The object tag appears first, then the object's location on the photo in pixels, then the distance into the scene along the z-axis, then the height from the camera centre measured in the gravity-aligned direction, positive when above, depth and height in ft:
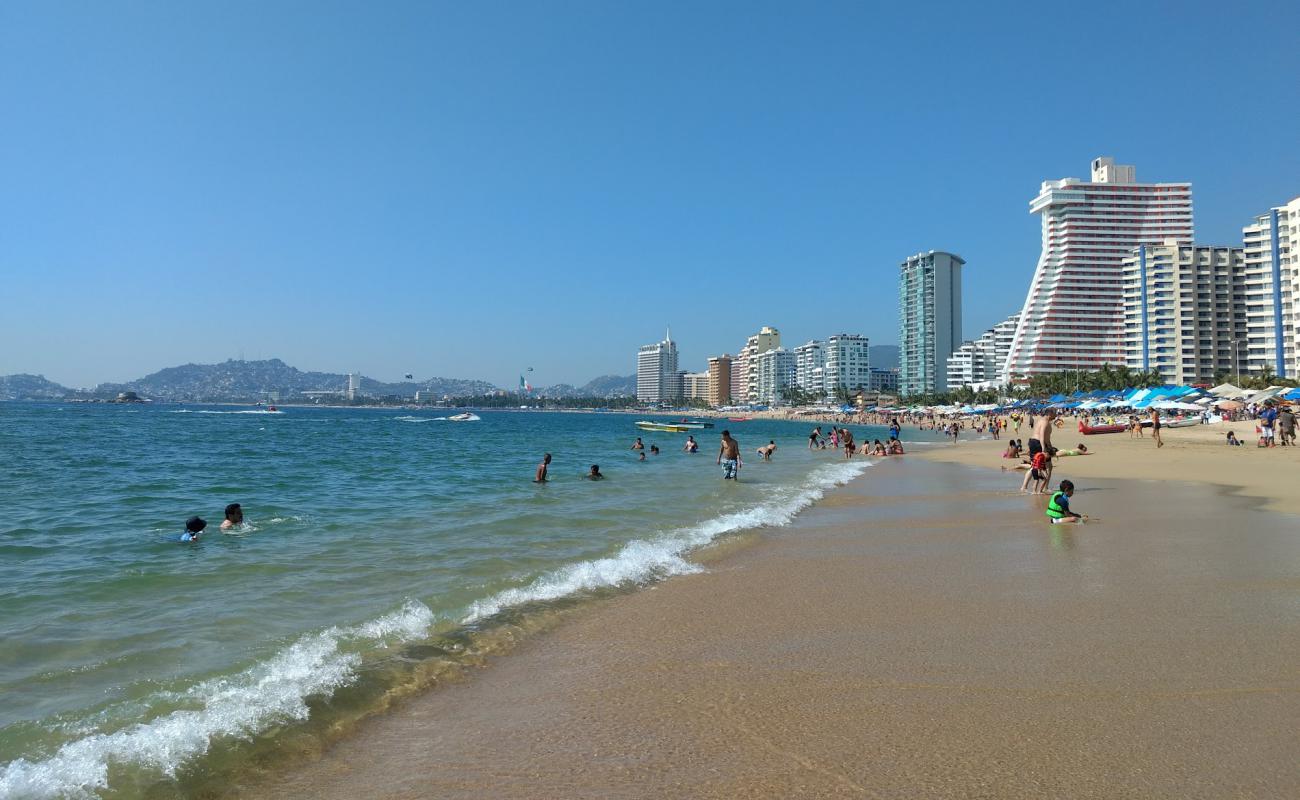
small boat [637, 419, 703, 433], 260.23 -9.44
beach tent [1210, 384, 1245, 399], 190.34 +0.93
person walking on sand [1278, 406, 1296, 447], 102.63 -4.77
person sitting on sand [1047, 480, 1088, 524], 39.75 -6.06
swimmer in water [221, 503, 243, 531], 40.93 -6.18
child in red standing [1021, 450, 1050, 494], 54.34 -5.56
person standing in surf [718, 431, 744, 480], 72.23 -5.61
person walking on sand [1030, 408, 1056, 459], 57.93 -2.81
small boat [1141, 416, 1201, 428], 173.37 -6.31
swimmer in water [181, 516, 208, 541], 37.17 -6.08
